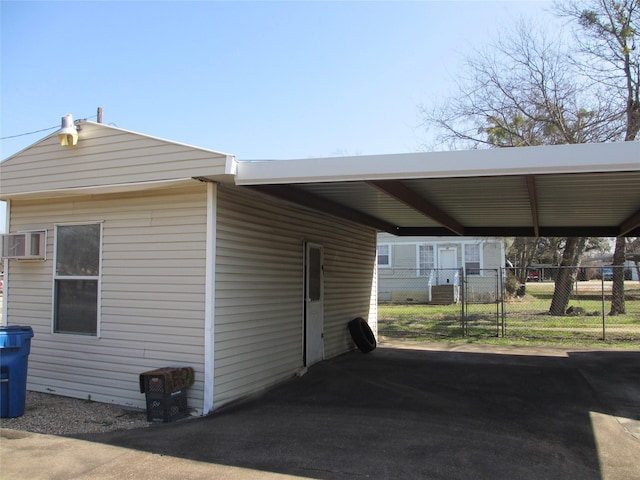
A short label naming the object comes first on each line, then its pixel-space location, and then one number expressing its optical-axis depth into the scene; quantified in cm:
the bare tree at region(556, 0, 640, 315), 1475
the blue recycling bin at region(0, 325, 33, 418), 546
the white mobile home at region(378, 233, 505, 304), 2230
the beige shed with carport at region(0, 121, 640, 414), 552
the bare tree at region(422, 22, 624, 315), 1566
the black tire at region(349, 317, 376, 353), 997
